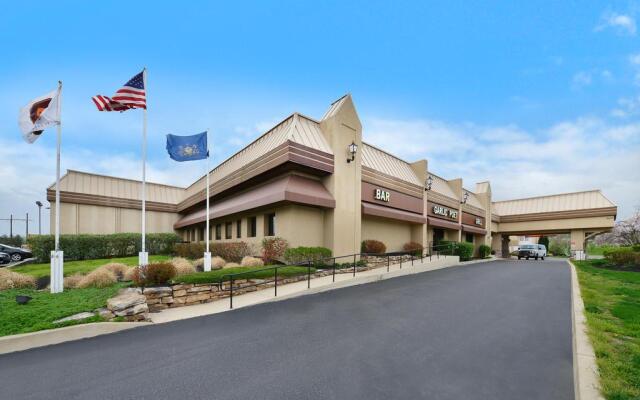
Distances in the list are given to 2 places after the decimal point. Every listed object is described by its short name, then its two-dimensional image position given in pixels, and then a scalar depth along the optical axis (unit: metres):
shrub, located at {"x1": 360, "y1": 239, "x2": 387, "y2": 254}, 18.05
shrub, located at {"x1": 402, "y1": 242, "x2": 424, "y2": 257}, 21.45
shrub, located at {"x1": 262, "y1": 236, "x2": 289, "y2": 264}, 14.68
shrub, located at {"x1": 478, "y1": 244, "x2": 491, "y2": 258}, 31.43
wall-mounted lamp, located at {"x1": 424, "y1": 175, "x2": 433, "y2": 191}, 23.04
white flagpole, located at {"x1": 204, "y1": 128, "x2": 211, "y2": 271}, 12.55
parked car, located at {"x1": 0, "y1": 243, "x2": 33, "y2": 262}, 20.66
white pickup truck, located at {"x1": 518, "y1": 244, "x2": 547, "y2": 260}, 32.78
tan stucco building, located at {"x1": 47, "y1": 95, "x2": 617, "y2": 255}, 15.32
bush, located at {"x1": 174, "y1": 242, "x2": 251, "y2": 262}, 17.61
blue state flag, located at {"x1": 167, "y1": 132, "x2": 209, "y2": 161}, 13.36
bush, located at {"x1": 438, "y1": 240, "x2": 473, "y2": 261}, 24.03
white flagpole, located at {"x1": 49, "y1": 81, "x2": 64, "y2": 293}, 9.84
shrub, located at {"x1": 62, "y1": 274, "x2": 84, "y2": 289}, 10.72
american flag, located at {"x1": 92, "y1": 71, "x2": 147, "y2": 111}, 11.12
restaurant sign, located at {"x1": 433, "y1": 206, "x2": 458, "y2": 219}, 25.02
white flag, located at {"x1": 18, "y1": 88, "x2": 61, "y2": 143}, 10.50
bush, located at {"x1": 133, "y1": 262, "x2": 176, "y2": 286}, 9.70
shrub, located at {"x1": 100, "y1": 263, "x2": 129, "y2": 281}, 12.41
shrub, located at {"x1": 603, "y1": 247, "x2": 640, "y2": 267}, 20.11
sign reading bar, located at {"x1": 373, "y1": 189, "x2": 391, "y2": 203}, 18.67
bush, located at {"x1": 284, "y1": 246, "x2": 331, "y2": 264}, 14.16
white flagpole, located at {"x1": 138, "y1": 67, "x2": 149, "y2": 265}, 11.65
